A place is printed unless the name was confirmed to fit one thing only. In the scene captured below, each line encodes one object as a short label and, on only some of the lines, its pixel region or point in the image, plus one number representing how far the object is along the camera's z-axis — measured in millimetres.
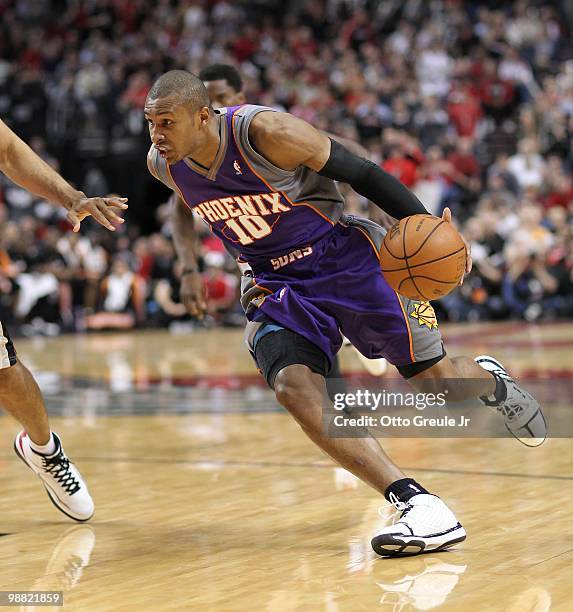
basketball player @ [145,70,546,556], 7684
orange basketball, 7777
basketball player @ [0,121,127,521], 7594
